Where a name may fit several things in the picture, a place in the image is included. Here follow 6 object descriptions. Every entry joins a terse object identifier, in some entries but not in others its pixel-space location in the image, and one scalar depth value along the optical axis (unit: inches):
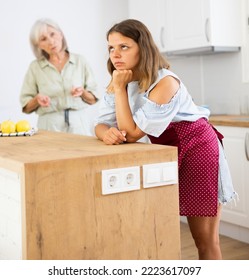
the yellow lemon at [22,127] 100.5
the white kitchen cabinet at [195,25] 155.7
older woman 175.5
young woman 78.5
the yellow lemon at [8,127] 100.3
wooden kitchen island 64.4
